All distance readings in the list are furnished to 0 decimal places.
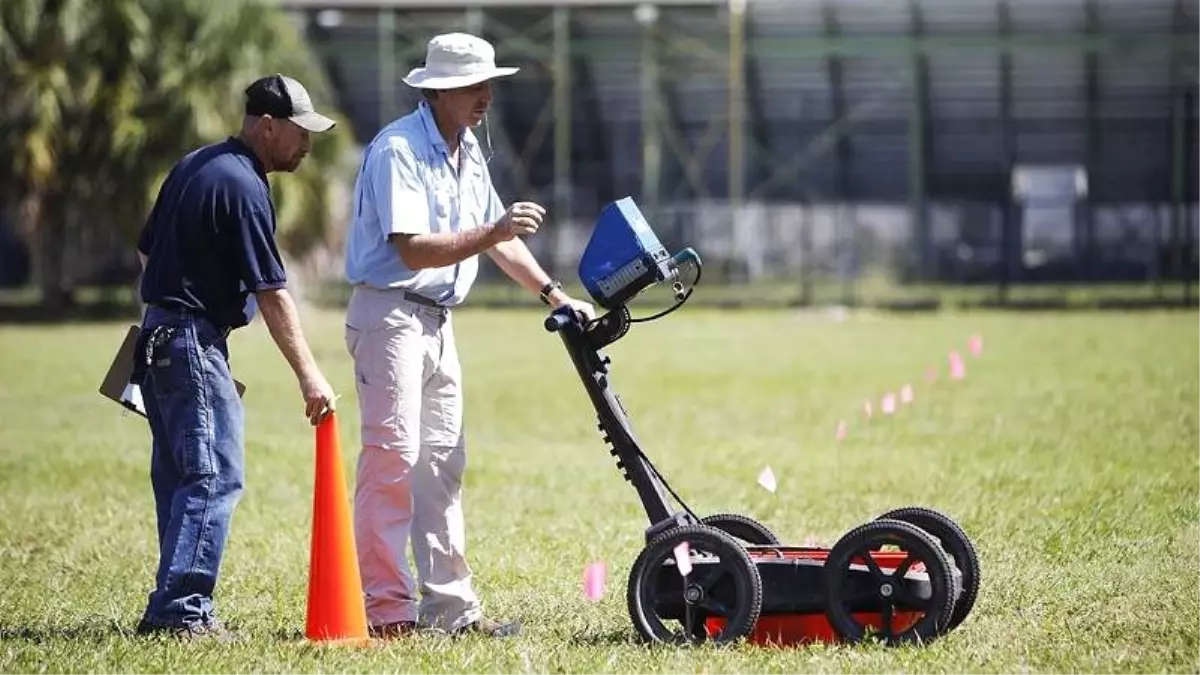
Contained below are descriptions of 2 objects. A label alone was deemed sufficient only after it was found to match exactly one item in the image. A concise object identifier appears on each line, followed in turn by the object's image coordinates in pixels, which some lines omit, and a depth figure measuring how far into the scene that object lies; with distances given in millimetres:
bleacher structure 79687
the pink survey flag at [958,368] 40812
